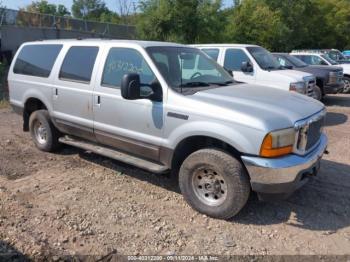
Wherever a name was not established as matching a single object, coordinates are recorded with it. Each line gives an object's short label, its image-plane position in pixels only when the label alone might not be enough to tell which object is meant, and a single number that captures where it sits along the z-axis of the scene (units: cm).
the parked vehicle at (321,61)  1577
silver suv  410
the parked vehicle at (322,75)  1275
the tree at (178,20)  1920
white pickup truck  977
